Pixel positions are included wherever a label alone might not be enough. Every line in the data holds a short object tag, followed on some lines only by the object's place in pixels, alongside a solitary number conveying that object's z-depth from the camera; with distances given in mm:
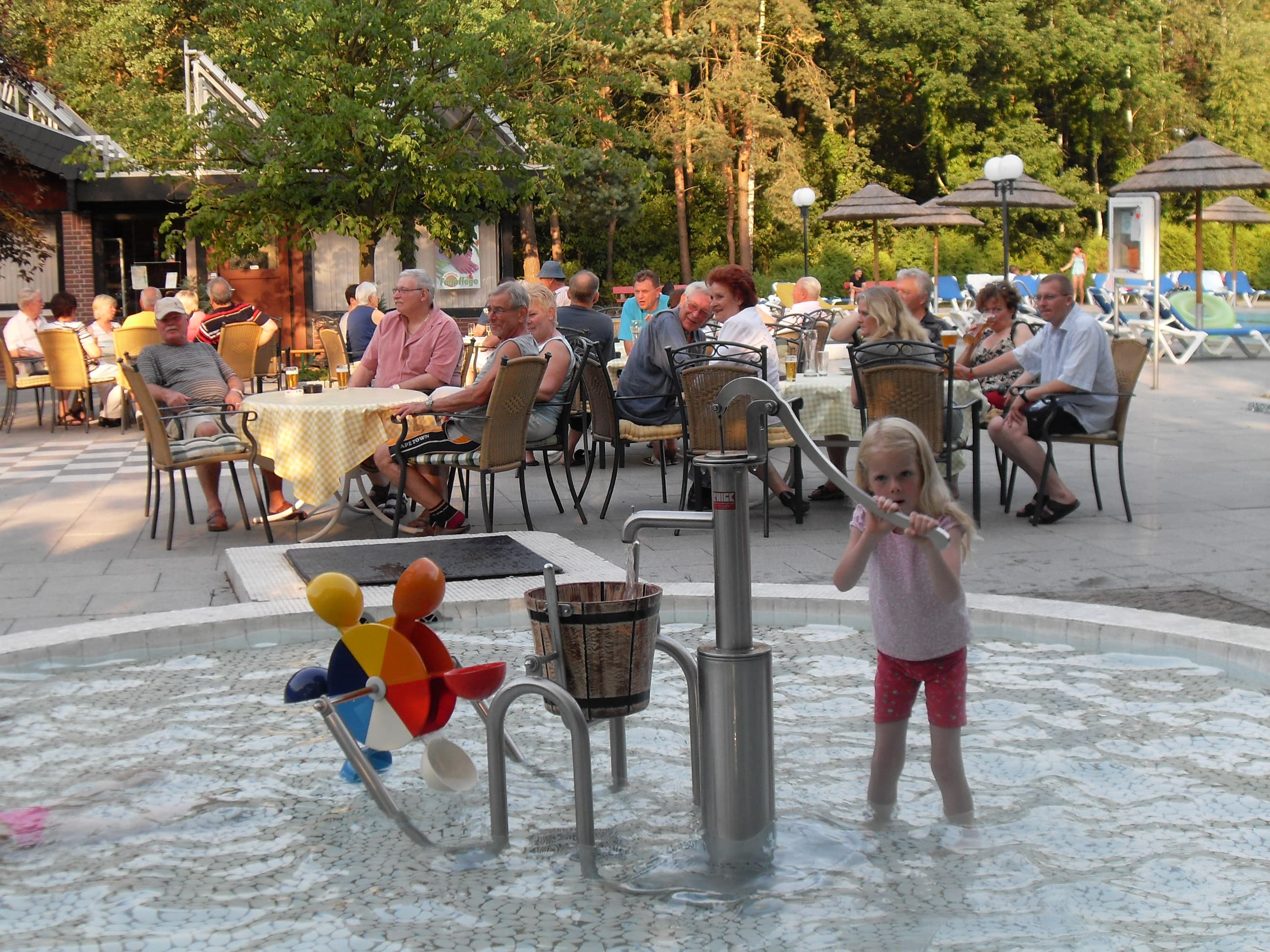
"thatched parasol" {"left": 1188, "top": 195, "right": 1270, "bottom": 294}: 23688
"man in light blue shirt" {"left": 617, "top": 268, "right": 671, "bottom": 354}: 12102
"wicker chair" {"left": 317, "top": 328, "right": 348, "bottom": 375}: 12570
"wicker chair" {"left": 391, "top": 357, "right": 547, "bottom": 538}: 7082
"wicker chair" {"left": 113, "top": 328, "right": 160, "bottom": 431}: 12633
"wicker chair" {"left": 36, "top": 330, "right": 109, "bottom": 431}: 12859
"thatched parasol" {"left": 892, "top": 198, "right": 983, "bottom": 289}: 24047
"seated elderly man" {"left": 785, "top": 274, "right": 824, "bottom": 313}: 14398
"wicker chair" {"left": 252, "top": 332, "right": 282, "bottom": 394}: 13492
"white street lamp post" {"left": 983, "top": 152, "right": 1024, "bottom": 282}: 16250
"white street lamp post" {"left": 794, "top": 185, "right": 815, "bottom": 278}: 24312
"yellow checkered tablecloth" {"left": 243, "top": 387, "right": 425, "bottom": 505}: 7145
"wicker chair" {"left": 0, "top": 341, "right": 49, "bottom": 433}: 13547
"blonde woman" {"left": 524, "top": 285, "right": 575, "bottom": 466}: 7879
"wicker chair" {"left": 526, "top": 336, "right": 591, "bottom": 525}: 7918
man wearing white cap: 8320
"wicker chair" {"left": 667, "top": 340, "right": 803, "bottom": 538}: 7207
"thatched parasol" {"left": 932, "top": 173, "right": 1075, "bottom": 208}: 20016
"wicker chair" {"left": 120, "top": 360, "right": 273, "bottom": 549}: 7285
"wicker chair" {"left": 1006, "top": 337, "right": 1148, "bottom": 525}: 7496
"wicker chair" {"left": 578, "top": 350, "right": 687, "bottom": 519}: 8211
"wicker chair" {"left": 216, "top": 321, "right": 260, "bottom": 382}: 12234
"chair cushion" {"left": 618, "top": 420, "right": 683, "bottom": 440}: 8219
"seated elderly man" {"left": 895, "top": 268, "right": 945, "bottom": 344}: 8484
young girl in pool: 3088
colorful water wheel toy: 3410
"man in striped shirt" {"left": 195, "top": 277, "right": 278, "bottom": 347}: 12797
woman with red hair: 7781
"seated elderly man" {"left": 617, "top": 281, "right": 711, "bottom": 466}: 8391
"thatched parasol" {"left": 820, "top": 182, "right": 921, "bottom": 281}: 22672
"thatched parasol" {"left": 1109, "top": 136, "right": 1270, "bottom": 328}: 17406
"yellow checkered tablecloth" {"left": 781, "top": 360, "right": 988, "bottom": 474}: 7754
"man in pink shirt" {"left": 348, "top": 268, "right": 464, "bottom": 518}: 7988
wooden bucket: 3109
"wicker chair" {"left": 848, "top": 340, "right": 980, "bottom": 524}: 7031
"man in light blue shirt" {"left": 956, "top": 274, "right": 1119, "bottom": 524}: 7531
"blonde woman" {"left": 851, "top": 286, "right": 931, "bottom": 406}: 7297
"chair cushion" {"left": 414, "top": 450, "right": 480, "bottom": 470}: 7277
